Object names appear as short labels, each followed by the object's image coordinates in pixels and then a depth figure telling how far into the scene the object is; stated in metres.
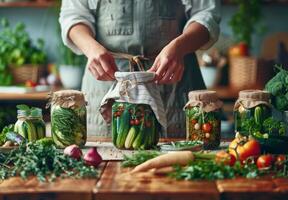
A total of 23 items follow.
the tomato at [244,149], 1.65
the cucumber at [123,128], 1.82
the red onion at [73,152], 1.68
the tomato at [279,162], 1.62
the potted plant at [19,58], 3.84
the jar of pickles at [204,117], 1.85
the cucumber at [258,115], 1.86
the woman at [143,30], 2.23
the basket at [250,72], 3.62
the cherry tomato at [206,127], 1.86
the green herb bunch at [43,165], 1.57
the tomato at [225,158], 1.60
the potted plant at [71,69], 3.73
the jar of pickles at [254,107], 1.87
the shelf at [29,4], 3.83
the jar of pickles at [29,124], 1.88
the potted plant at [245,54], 3.62
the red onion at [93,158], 1.66
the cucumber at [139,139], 1.82
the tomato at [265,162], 1.60
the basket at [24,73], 3.86
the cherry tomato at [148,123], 1.82
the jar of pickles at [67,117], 1.86
